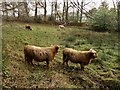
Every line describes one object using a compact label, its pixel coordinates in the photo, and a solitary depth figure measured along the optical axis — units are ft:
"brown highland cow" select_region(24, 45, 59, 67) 29.63
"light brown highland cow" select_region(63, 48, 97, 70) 31.86
